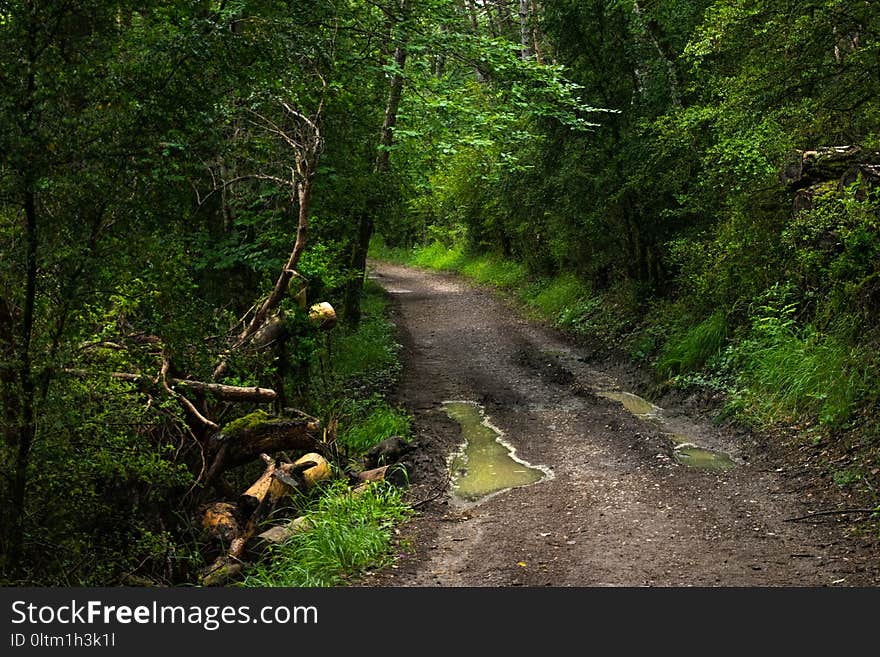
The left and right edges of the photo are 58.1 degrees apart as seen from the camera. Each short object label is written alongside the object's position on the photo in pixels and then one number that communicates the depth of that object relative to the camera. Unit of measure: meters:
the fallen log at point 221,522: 7.85
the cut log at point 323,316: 10.54
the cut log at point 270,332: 9.62
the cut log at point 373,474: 8.47
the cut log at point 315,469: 8.64
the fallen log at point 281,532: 7.20
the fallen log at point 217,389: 6.44
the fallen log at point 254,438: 8.41
